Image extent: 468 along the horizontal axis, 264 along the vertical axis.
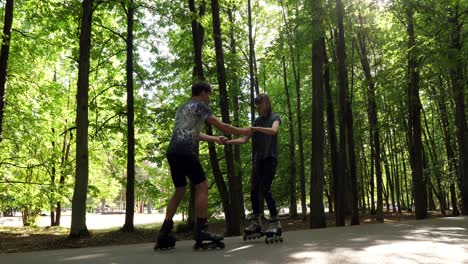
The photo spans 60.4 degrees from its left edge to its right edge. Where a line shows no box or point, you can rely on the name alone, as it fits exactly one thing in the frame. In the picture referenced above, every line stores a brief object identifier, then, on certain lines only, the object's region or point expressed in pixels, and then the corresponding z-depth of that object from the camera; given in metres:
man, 5.44
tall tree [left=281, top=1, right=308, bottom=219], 25.58
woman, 6.46
